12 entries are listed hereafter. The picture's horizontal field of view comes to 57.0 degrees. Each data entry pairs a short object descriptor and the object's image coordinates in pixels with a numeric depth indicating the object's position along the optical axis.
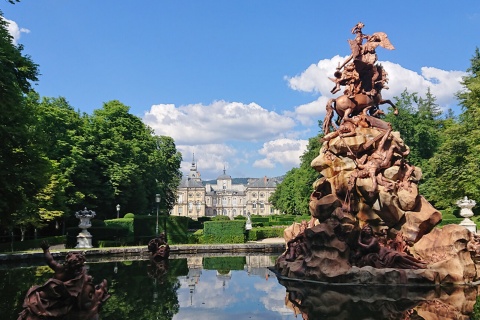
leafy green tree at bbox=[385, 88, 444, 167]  44.31
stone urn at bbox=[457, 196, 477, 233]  26.27
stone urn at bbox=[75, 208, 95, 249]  27.06
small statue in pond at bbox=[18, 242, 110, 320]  8.11
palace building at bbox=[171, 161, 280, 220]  146.75
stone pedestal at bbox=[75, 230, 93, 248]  27.27
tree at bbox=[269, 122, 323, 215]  50.81
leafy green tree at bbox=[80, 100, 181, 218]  37.91
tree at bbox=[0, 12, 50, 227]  16.39
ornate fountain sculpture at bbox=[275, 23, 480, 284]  13.39
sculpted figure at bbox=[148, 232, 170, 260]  20.99
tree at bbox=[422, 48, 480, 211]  31.42
